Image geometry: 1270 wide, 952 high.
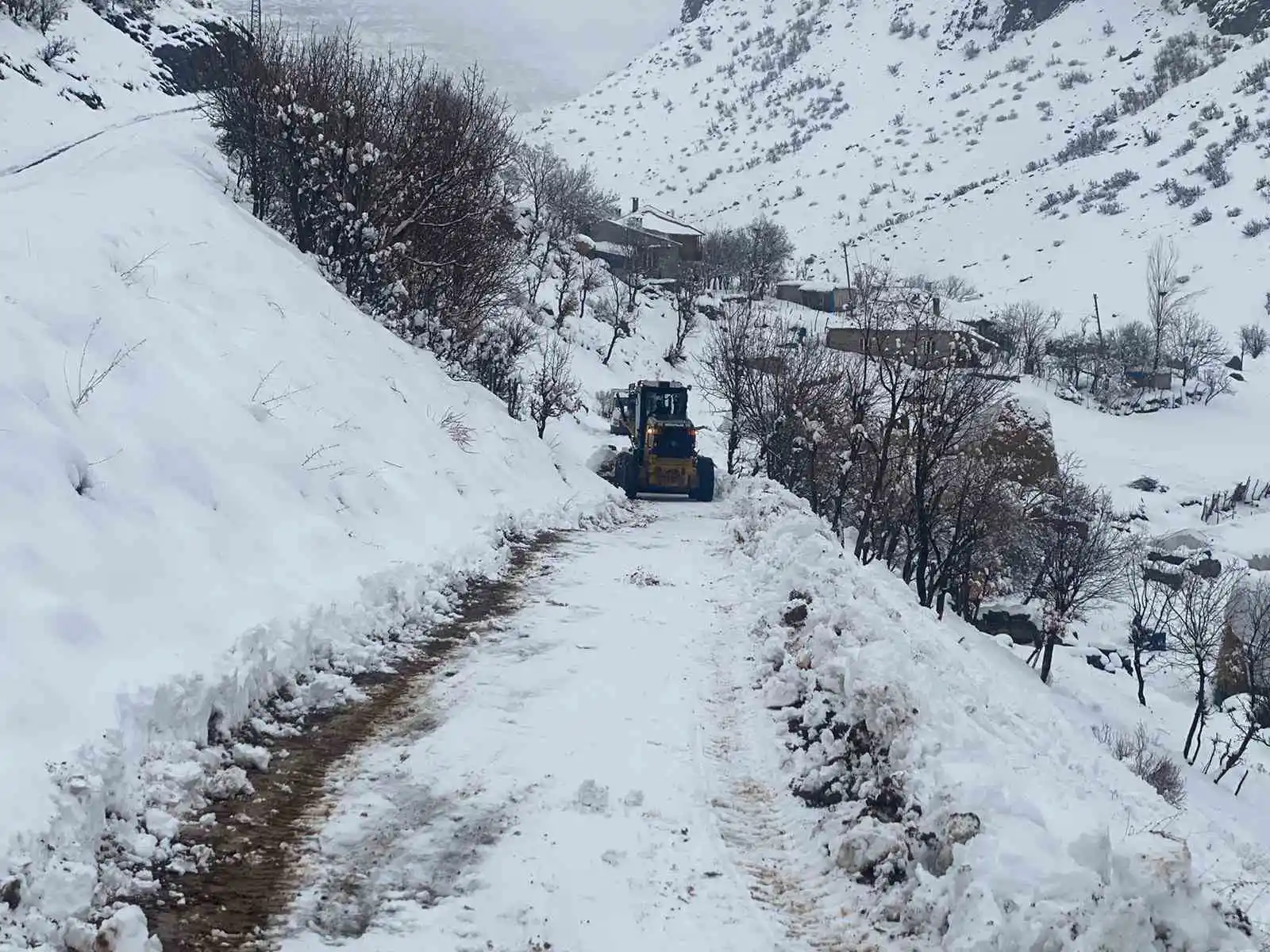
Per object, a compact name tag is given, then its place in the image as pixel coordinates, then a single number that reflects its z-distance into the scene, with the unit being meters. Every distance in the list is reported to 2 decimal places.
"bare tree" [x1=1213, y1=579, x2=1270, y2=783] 28.64
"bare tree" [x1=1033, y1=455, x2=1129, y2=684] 32.72
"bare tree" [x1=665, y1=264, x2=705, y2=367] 56.38
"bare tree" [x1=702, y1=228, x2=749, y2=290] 73.56
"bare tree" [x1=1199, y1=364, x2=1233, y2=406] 52.56
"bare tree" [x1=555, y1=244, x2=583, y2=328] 49.56
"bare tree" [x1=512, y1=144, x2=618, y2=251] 57.94
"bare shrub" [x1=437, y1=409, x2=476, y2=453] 16.91
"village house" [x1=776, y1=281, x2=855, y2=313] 66.31
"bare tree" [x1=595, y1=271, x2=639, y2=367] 52.25
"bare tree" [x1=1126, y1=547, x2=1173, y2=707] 32.00
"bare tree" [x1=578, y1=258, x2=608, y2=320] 54.47
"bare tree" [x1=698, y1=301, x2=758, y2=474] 30.73
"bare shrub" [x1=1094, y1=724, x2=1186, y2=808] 17.20
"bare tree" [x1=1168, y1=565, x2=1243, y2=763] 28.69
